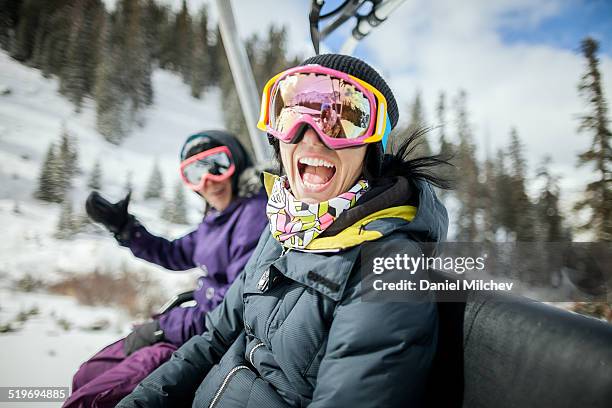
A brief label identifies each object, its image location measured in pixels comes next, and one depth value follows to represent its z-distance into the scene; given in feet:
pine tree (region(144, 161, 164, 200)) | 53.16
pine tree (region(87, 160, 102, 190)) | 45.70
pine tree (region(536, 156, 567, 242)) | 47.24
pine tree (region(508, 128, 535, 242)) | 55.62
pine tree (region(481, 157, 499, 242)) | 64.91
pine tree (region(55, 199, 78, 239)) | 30.24
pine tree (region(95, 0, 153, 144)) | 60.54
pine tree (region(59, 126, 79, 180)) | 40.09
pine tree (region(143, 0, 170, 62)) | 91.45
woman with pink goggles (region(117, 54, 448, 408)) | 3.18
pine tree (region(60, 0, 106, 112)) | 55.88
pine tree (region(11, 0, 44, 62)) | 36.91
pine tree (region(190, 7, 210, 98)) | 107.14
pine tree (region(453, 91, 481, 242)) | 68.39
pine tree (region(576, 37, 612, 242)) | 25.80
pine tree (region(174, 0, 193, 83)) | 105.40
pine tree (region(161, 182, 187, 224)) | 47.16
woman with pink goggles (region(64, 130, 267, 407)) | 5.89
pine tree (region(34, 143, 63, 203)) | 36.22
